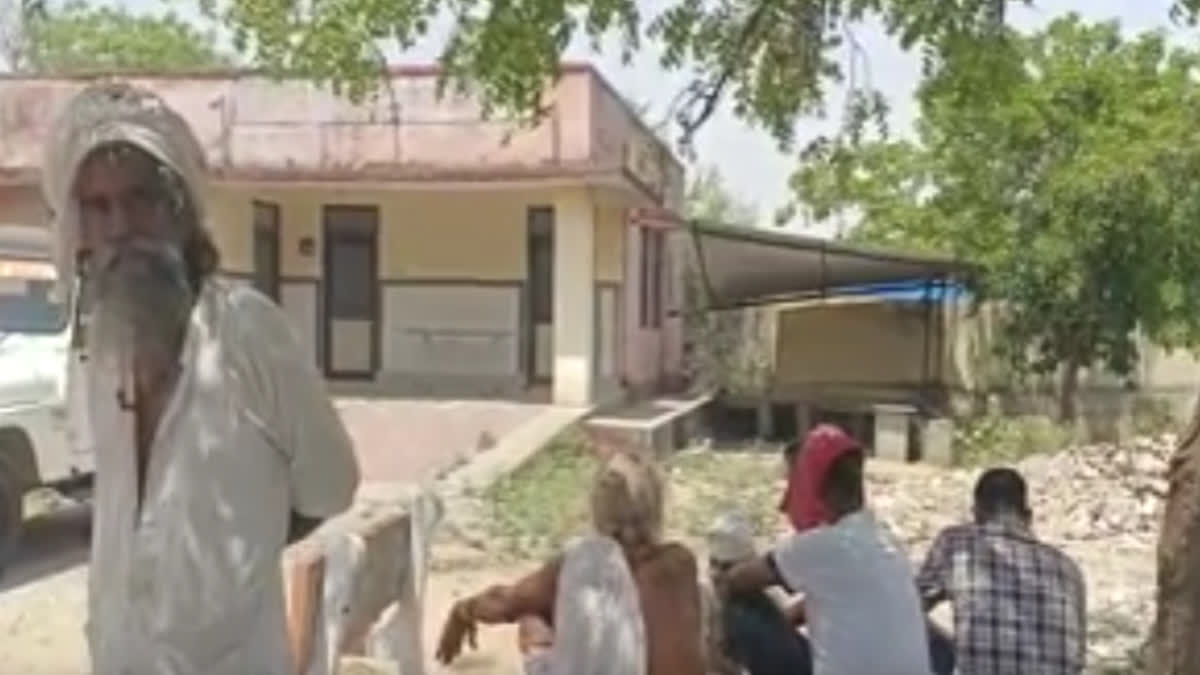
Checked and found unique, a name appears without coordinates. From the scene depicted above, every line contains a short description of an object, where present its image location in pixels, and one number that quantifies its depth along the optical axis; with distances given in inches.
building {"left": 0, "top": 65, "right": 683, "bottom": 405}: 740.6
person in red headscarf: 183.0
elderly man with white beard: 95.0
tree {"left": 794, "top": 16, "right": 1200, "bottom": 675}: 809.5
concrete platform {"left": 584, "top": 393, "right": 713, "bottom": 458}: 666.8
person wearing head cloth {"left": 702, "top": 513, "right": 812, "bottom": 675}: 202.1
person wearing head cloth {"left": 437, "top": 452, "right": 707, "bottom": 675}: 178.2
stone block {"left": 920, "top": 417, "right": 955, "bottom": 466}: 809.5
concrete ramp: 631.8
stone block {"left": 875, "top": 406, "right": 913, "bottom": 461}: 817.7
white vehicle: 433.1
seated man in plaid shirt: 192.1
